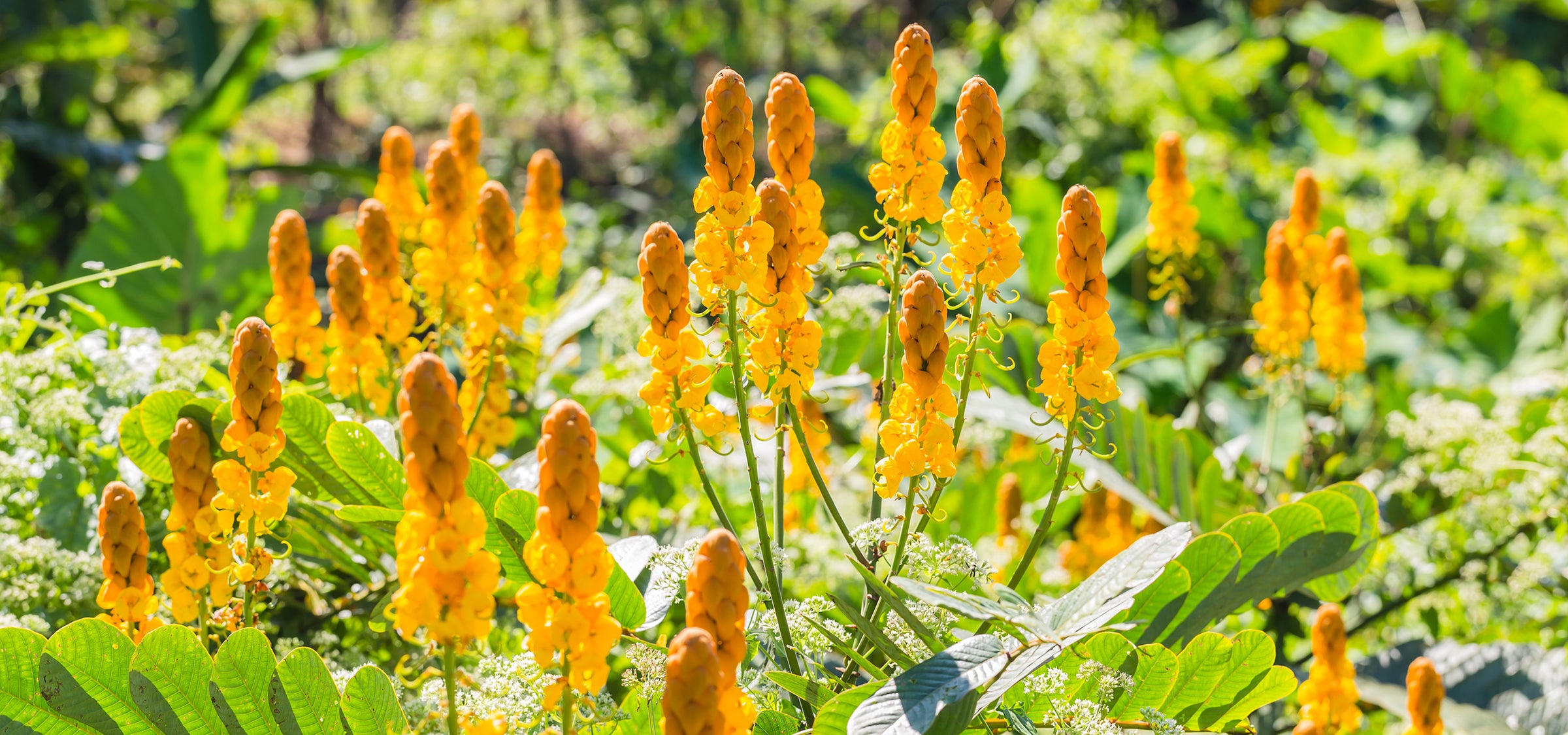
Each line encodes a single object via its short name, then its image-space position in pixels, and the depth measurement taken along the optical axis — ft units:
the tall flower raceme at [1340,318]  10.24
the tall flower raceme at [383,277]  9.20
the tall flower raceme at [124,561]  8.35
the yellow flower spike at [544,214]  9.70
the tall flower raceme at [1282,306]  10.16
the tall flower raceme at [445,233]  9.28
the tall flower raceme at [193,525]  8.37
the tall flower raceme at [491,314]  9.20
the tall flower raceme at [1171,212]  10.16
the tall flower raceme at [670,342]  8.24
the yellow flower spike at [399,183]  9.70
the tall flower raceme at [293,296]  9.10
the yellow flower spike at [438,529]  7.72
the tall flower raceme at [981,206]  8.31
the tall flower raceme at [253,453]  8.20
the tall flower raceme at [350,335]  9.04
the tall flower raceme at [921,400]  8.19
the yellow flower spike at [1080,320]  8.26
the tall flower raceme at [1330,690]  8.87
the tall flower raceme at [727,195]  8.26
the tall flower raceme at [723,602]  7.80
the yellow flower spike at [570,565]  7.76
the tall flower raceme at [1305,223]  10.23
